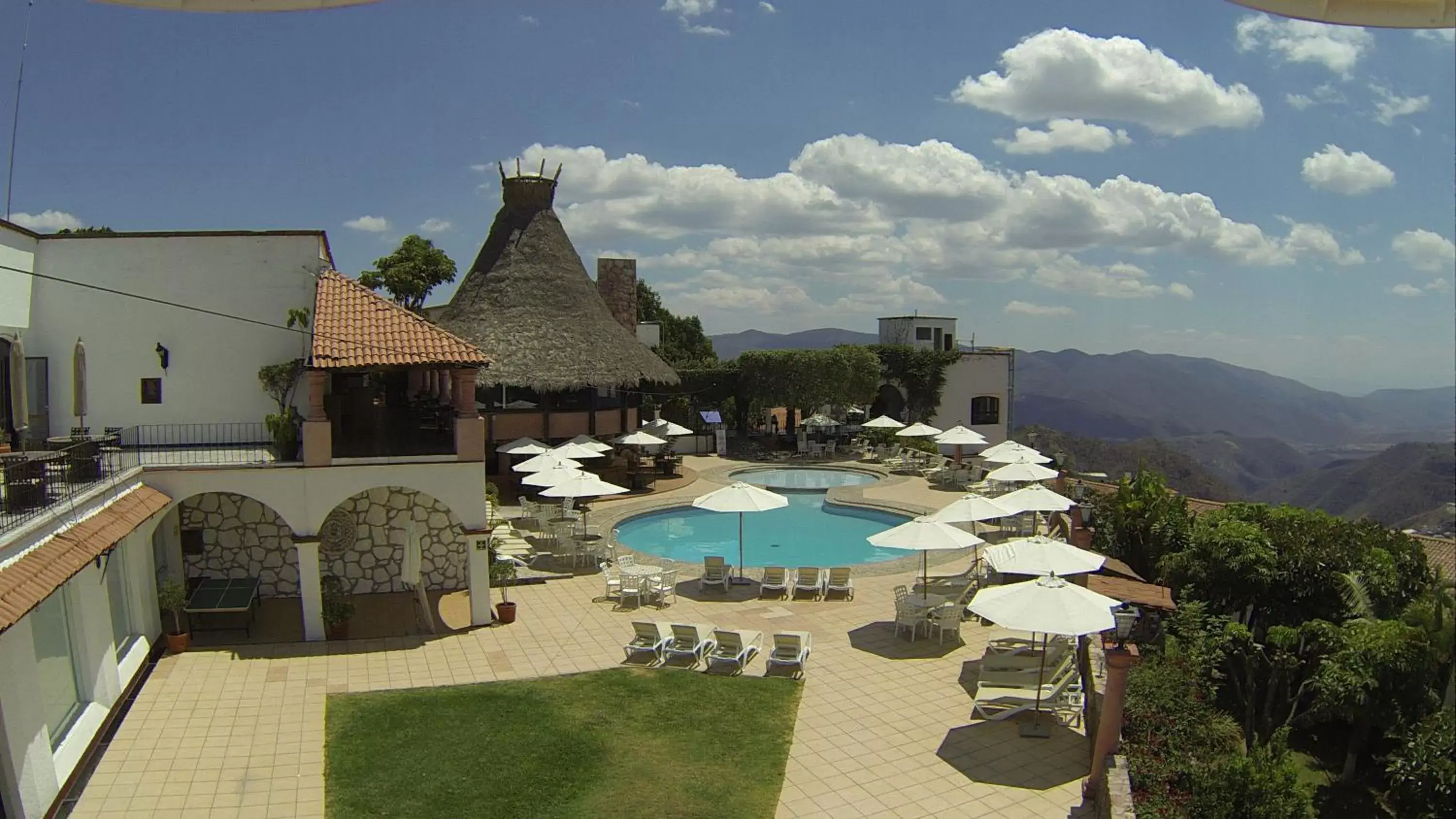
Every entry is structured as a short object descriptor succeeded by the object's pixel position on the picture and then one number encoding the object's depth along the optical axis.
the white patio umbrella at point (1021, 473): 20.72
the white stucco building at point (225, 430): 13.41
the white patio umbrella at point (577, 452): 23.02
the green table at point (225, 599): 13.84
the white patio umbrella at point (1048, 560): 12.06
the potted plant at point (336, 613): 13.93
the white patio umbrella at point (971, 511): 15.55
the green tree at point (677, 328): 64.12
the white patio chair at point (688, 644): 12.94
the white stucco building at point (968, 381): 43.66
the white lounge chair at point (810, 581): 16.23
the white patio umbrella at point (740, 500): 16.59
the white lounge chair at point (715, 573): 16.72
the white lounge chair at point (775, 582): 16.39
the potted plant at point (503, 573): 16.33
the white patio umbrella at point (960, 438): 28.75
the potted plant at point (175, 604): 13.34
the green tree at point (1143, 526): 16.55
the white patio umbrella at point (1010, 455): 24.23
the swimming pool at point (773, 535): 21.39
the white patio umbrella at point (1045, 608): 9.66
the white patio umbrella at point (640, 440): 27.08
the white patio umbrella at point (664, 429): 29.12
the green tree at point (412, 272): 41.12
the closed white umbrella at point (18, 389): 12.73
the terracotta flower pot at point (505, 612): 14.60
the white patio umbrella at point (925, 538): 14.07
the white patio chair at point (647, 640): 12.93
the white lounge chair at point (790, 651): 12.33
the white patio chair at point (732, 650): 12.47
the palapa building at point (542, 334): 28.08
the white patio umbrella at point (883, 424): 33.78
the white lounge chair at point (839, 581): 16.33
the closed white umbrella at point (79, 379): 13.39
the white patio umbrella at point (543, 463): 19.58
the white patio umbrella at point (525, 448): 24.14
